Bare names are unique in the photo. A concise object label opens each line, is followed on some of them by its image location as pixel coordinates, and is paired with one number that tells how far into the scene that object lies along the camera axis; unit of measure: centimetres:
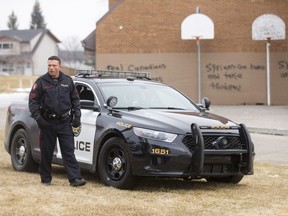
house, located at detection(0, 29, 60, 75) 9900
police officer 873
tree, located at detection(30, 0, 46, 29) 13762
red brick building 3509
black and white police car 841
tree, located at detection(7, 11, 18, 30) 13662
